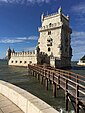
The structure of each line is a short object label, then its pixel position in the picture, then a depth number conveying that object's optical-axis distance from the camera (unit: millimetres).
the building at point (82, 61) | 52702
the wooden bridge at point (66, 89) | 5195
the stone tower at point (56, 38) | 29413
